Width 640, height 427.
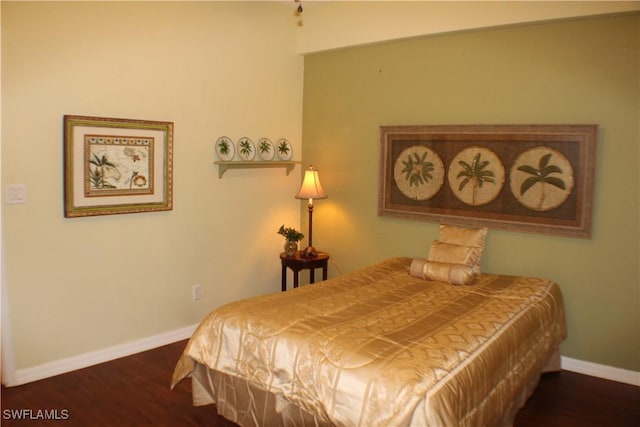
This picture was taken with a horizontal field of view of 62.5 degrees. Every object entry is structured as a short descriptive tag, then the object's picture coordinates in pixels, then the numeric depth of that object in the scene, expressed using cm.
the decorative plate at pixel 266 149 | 451
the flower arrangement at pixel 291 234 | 447
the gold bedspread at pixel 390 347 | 211
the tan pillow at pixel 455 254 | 361
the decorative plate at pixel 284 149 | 470
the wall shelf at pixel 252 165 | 419
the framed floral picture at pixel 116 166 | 331
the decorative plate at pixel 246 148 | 435
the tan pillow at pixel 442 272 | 343
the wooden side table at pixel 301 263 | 435
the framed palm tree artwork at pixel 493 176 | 348
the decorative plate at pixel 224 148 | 419
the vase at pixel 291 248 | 448
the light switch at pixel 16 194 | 307
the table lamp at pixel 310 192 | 448
